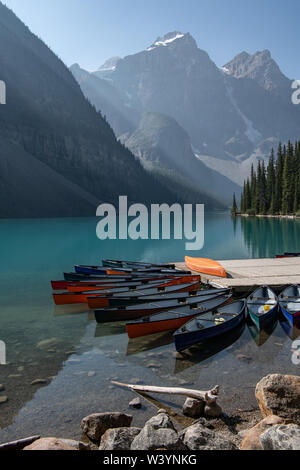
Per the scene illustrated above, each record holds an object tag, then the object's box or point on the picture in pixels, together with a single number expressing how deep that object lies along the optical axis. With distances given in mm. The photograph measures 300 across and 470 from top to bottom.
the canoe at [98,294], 18364
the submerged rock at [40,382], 10391
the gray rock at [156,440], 6039
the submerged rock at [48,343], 13445
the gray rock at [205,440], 6004
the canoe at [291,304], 14951
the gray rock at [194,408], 8570
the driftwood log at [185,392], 8602
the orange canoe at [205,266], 23142
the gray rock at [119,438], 6297
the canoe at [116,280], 20750
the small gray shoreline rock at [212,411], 8477
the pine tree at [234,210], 144750
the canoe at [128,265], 27578
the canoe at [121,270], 24359
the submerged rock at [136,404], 9026
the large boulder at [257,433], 6109
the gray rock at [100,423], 7516
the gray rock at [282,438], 5484
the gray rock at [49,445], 5902
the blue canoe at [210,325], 12273
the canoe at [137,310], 15734
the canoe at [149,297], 17609
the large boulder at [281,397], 7609
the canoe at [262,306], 14742
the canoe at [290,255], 30991
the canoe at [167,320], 13797
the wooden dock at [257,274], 19989
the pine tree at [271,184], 110750
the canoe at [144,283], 20094
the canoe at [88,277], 22547
